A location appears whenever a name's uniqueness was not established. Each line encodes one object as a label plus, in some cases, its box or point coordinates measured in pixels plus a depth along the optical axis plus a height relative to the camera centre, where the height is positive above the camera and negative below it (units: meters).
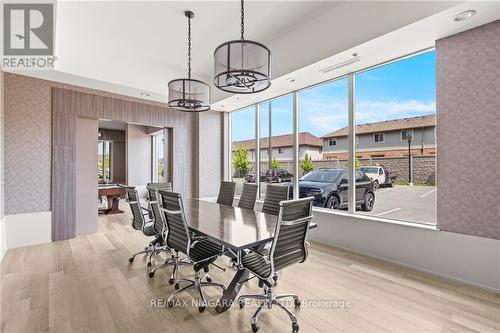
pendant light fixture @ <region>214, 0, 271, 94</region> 2.44 +1.06
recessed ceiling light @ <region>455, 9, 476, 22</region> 2.46 +1.57
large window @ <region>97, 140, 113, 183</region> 9.07 +0.27
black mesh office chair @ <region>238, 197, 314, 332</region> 1.99 -0.75
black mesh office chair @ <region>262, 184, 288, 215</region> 3.39 -0.44
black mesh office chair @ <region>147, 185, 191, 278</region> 2.78 -0.68
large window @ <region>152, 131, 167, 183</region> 8.75 +0.44
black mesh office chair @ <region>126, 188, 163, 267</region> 3.50 -0.85
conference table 2.13 -0.65
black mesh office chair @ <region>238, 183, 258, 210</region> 3.88 -0.49
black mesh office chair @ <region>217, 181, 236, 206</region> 4.36 -0.50
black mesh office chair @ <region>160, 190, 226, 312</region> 2.38 -0.80
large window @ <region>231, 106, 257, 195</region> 6.32 +0.55
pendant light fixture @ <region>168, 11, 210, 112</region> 3.44 +1.06
